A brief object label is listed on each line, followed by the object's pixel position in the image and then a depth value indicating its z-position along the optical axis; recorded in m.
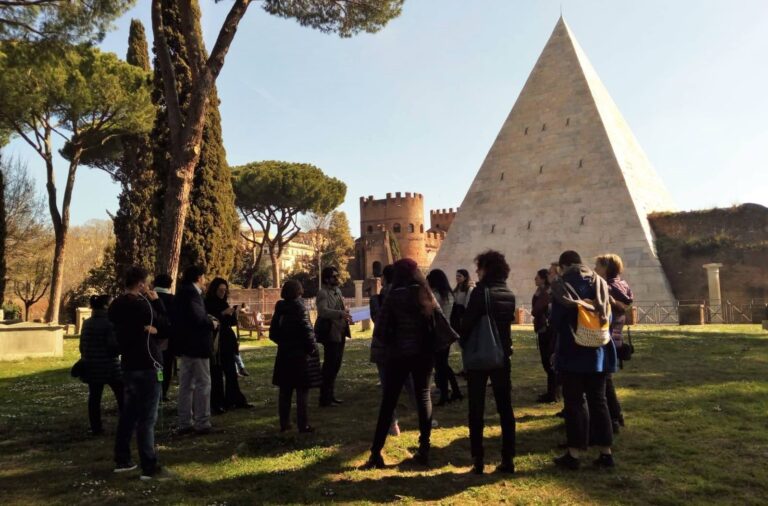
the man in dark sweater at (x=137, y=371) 3.88
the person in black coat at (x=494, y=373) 3.84
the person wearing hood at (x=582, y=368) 3.85
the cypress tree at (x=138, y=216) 19.95
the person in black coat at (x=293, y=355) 4.89
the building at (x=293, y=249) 72.81
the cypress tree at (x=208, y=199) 17.31
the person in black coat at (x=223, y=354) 5.95
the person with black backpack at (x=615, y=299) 4.59
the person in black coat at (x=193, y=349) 4.85
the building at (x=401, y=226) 65.75
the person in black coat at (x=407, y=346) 3.94
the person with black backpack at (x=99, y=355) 4.98
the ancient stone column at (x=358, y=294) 31.00
